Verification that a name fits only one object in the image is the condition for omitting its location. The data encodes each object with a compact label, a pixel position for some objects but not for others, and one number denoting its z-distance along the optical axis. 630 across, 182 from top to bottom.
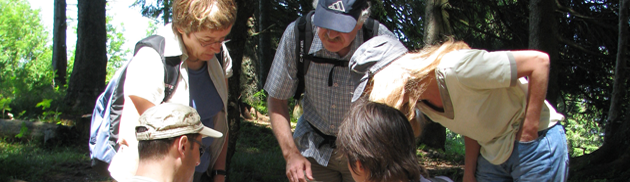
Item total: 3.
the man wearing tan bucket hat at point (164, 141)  2.00
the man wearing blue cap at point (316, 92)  2.66
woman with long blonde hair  2.04
